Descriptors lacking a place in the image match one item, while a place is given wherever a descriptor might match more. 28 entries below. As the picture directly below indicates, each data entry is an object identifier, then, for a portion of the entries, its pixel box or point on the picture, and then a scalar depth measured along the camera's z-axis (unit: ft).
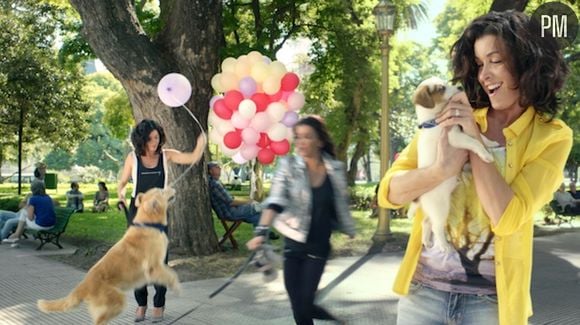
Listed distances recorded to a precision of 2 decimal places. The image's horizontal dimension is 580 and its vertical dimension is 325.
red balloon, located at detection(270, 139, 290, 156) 24.11
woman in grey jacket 16.60
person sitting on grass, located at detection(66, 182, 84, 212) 70.03
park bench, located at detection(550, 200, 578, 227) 59.41
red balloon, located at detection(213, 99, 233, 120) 24.54
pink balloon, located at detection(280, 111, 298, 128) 24.12
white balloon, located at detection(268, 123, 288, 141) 23.93
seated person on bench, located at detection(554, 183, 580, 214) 59.53
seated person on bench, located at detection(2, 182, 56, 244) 41.32
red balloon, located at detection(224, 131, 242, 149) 24.45
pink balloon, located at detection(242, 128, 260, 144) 24.12
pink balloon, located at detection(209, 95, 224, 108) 24.97
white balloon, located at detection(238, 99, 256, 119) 23.62
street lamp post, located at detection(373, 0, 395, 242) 41.06
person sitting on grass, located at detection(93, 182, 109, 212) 72.08
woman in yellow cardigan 6.06
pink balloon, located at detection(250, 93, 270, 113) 23.77
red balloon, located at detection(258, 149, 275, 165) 24.61
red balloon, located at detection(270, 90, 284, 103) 24.07
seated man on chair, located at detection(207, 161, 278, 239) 36.27
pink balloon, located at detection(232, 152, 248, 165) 24.66
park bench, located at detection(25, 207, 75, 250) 42.22
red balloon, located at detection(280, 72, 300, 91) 24.39
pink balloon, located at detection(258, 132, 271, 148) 24.26
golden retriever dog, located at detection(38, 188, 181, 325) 17.26
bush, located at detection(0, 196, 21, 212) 59.88
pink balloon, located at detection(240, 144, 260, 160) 24.47
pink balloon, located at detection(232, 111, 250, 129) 23.89
